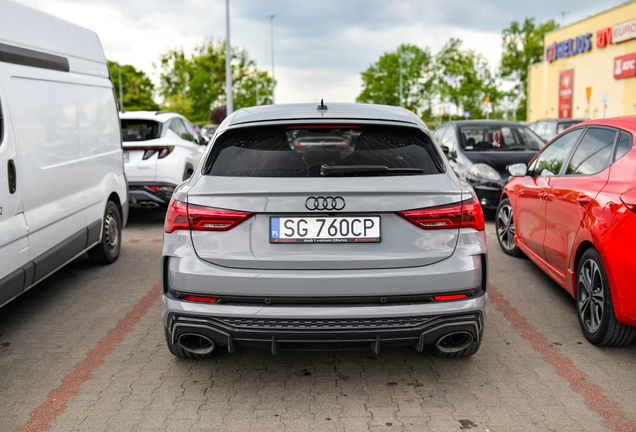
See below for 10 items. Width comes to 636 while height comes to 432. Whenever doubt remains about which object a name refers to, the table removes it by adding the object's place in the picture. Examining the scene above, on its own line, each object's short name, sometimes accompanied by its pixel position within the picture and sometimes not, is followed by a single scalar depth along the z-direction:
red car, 3.71
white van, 4.19
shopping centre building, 39.66
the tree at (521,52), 63.50
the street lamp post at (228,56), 24.31
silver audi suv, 3.02
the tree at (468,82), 60.78
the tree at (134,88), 79.25
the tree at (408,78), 79.56
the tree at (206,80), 73.19
